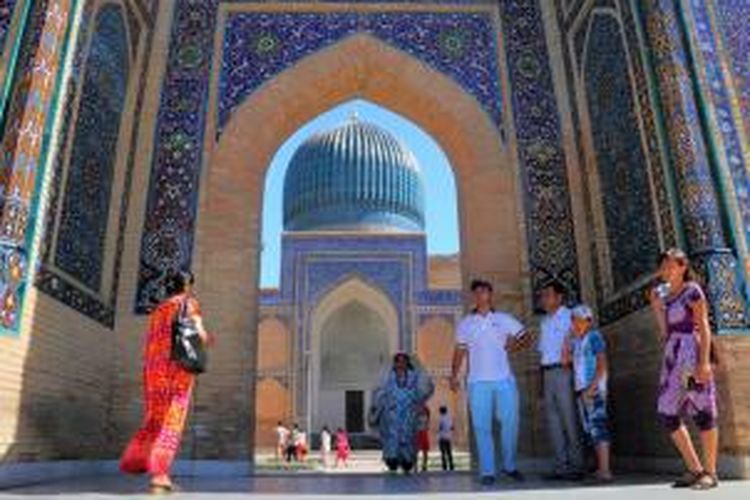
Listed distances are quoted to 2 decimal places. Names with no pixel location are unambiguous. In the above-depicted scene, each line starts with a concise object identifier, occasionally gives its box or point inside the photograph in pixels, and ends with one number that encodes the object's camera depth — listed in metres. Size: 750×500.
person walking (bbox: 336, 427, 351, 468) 13.53
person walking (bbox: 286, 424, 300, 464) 15.06
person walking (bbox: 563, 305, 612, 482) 4.46
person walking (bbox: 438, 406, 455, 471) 9.60
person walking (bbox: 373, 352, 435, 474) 6.24
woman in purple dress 3.64
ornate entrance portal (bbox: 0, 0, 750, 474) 4.64
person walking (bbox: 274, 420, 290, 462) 16.19
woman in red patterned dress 3.77
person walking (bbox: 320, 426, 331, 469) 14.16
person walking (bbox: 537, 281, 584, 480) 4.48
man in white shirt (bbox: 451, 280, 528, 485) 4.40
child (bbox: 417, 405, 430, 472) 7.15
